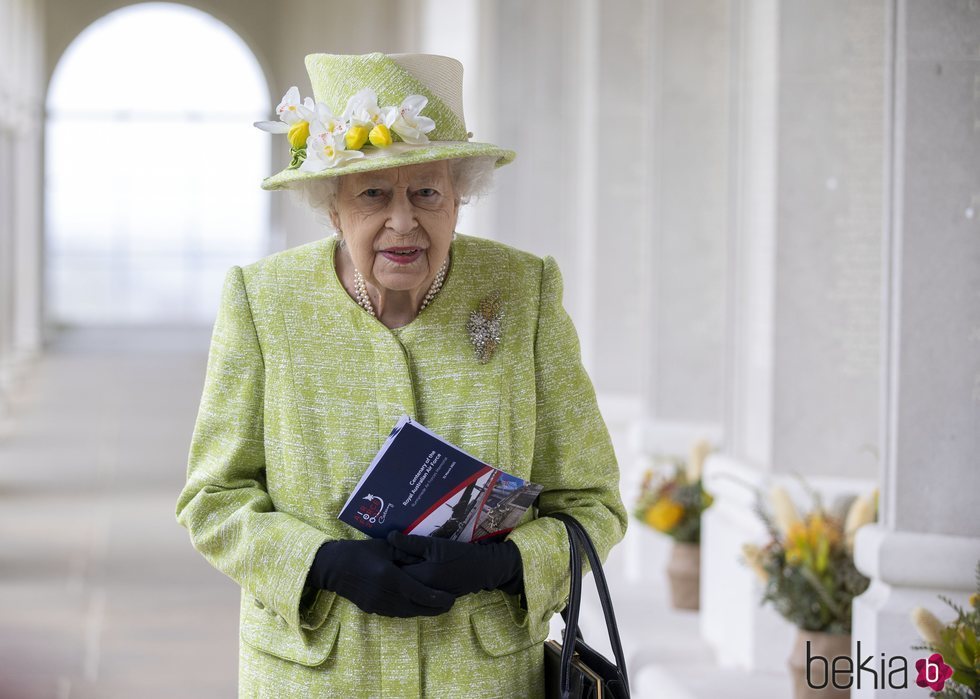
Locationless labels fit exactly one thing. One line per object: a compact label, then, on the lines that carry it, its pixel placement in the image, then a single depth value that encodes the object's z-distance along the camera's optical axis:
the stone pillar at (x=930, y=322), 7.36
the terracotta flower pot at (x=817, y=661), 8.35
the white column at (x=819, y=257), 10.23
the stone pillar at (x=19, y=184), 39.53
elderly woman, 4.45
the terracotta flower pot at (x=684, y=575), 12.22
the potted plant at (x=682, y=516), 12.06
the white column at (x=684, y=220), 13.86
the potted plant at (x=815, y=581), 8.54
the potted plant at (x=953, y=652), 6.07
